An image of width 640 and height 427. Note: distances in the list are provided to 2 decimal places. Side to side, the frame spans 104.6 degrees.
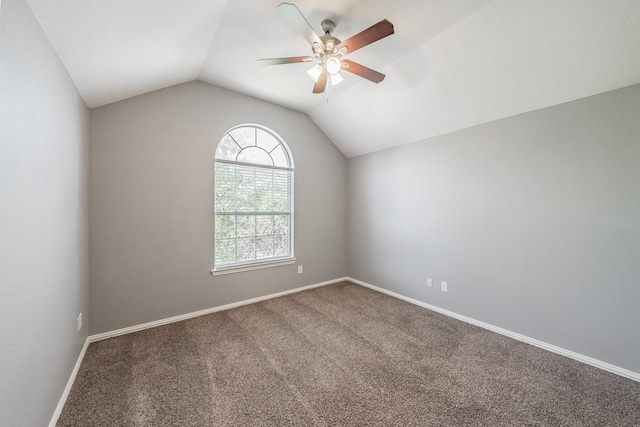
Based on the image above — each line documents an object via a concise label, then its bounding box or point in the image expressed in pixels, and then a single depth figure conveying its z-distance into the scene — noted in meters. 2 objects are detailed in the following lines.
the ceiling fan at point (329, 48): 1.59
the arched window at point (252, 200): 3.28
